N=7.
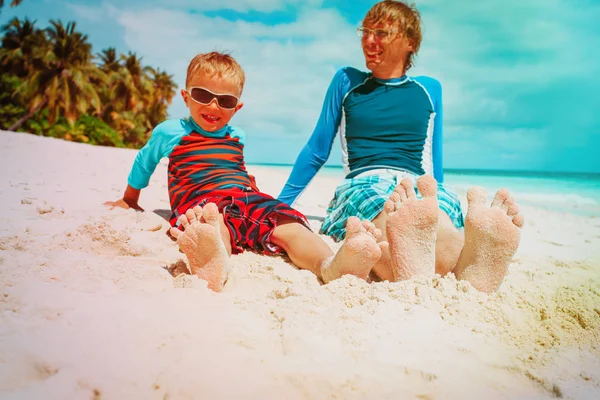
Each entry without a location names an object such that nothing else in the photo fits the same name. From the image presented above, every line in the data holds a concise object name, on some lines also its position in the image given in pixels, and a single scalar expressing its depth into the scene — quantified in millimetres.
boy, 1944
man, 2168
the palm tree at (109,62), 25734
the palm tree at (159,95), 27312
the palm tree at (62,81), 19109
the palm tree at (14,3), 15195
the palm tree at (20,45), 20297
